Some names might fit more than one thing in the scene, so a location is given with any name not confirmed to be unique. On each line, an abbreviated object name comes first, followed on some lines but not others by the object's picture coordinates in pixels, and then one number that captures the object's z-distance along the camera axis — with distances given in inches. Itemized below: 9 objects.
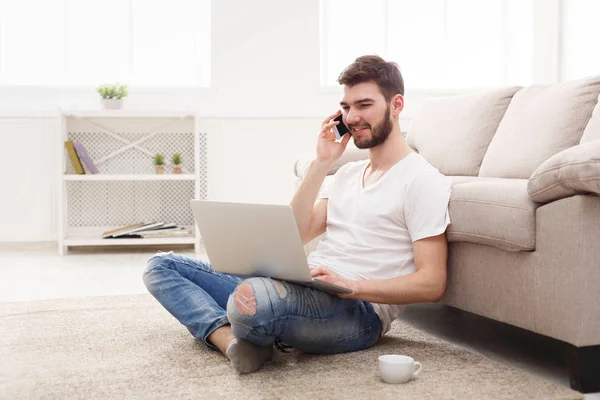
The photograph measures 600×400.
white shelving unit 190.9
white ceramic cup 68.5
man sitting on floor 72.4
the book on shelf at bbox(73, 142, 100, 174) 182.1
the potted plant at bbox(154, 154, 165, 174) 186.1
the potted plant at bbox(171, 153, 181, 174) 186.2
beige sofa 66.4
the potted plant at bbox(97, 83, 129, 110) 180.9
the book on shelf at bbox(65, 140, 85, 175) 181.5
